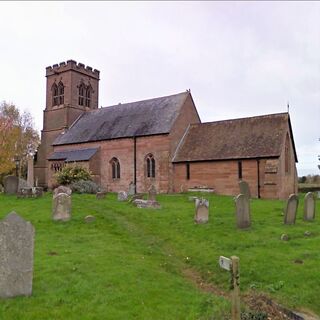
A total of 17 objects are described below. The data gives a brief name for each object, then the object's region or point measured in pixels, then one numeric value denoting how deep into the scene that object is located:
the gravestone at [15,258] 7.55
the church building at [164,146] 29.05
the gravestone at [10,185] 26.48
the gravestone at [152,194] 22.39
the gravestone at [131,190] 30.73
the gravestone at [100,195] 24.94
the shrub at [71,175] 31.39
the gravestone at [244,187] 20.00
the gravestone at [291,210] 15.18
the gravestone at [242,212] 14.33
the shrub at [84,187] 29.81
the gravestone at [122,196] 24.00
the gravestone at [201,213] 15.56
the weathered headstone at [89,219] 15.71
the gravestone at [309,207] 16.58
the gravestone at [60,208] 15.81
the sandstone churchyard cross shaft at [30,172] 32.97
